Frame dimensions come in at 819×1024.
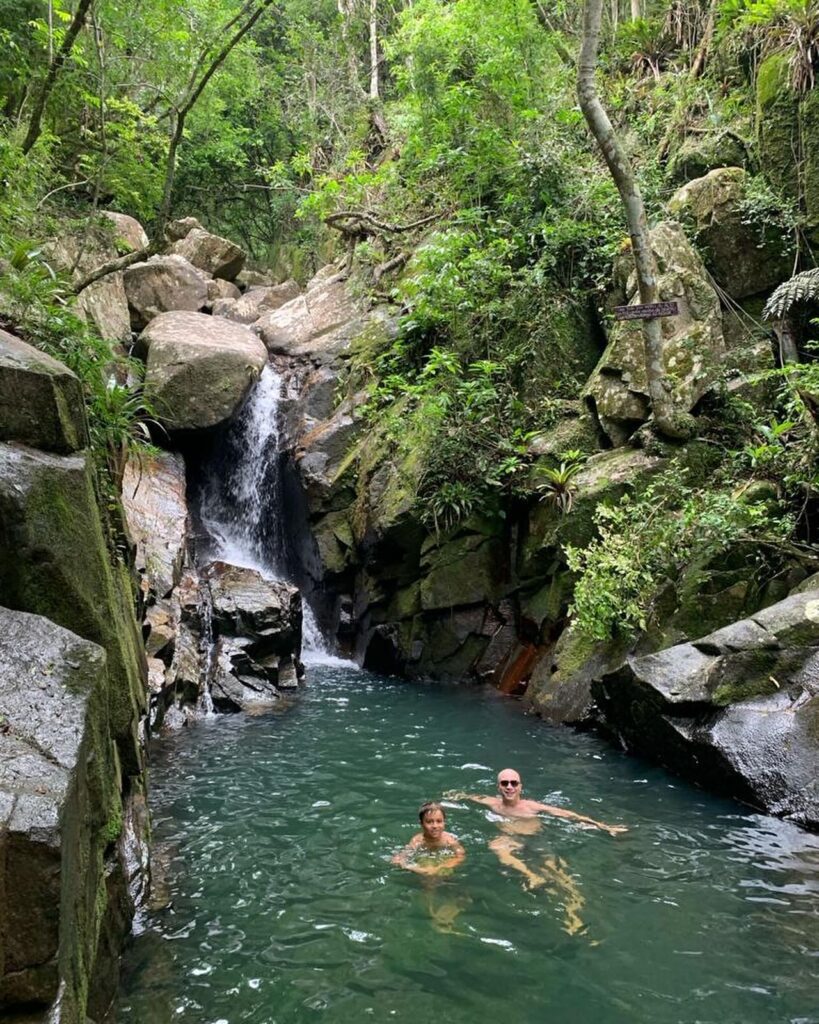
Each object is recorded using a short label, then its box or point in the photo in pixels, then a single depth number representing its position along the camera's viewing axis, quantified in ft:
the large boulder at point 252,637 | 40.04
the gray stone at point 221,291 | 73.82
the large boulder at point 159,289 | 65.16
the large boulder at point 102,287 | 49.01
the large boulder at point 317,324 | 60.75
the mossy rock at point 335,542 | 49.67
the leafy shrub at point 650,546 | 29.60
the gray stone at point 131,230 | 62.96
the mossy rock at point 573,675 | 32.81
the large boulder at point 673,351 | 37.37
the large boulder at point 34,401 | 15.20
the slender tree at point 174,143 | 29.27
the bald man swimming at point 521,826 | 18.72
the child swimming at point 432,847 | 20.02
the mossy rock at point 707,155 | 42.60
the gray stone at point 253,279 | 84.28
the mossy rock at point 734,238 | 39.24
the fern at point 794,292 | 33.86
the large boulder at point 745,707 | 22.18
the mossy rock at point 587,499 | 35.78
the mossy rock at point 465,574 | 42.93
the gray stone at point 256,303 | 71.05
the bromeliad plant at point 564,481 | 38.04
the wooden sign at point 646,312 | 31.09
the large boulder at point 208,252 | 78.38
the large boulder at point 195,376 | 52.01
